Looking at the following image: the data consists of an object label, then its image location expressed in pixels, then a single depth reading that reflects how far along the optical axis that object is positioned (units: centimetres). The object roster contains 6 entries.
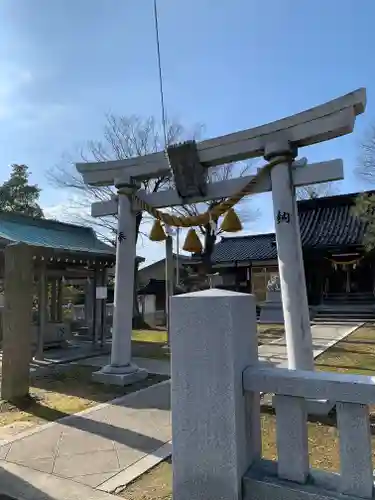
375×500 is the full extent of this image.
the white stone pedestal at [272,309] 1898
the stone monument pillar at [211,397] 243
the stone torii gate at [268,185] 536
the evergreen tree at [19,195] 2980
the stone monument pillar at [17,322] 625
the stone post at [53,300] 1416
